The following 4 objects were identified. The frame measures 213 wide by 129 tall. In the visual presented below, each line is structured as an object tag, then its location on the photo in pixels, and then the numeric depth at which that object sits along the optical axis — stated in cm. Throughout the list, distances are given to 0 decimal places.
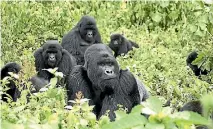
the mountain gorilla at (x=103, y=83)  1221
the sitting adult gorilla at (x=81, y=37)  2006
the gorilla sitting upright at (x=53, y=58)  1691
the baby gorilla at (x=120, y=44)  2348
